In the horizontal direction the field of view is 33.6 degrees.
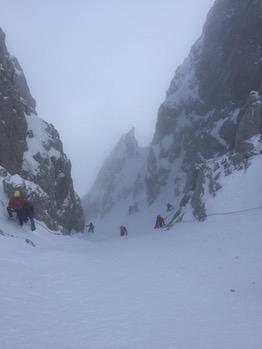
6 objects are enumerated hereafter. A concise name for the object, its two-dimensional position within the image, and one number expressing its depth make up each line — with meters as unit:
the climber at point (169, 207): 71.00
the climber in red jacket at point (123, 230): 39.38
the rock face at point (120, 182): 104.09
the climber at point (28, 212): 24.22
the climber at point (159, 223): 38.41
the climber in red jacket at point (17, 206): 24.19
